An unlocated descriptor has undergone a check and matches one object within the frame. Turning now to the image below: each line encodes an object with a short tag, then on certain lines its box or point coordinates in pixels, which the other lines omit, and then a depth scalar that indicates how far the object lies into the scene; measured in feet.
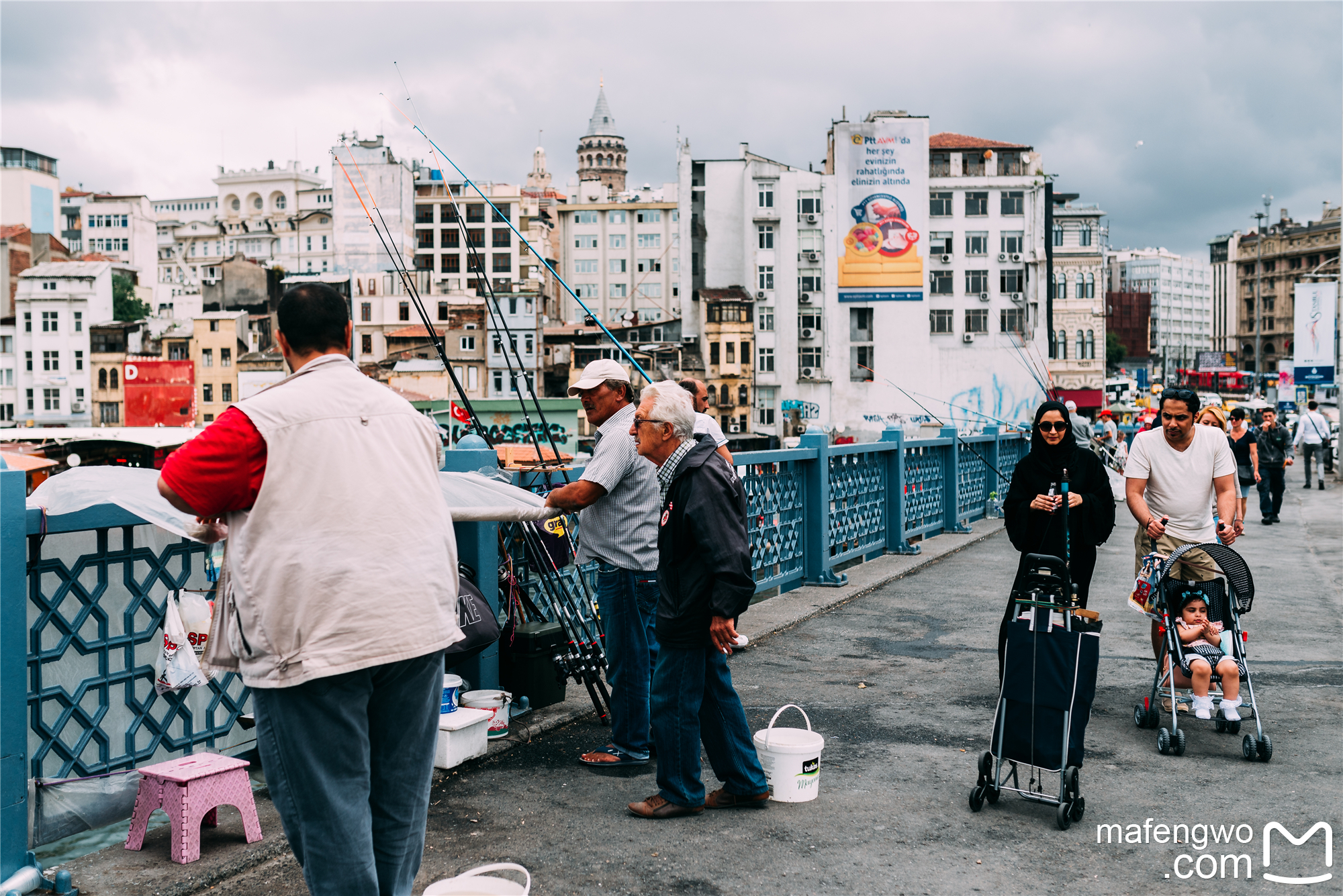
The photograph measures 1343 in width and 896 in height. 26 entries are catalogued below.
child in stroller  19.57
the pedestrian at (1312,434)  83.61
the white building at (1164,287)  627.05
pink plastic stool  13.83
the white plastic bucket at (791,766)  16.42
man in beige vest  9.60
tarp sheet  13.91
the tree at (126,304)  357.61
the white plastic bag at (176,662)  14.90
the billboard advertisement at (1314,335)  102.99
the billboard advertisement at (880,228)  205.26
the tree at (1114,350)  456.04
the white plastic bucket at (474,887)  11.86
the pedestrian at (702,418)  20.39
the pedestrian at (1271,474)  61.41
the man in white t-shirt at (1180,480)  21.07
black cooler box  20.81
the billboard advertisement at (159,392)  284.20
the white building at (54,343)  295.48
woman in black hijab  19.90
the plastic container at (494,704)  19.33
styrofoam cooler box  17.63
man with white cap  17.99
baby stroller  19.84
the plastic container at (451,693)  18.61
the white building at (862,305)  271.28
